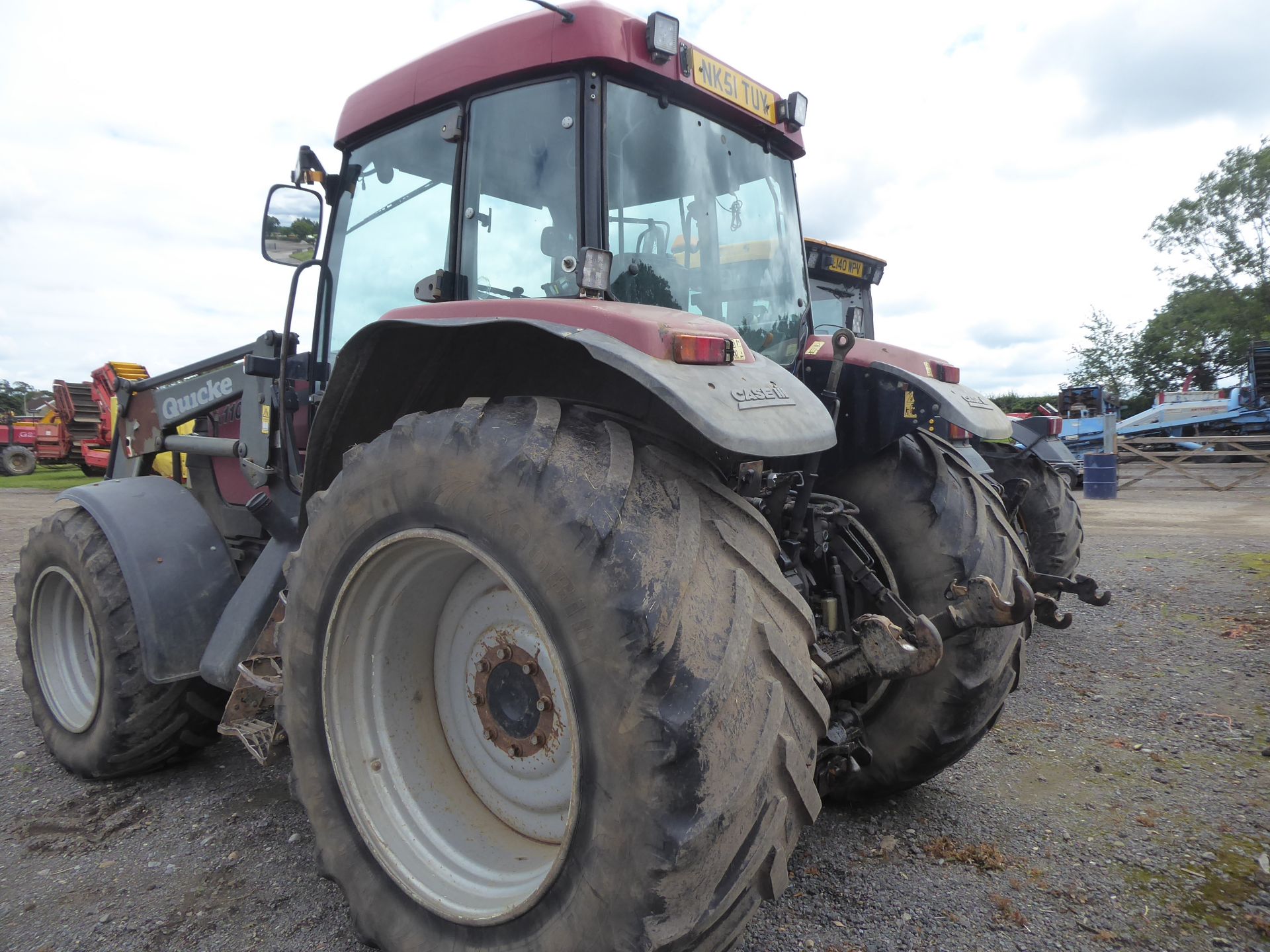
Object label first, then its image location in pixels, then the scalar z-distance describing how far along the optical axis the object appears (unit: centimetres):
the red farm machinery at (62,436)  2070
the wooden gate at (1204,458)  1488
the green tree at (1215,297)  3266
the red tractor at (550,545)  148
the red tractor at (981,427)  263
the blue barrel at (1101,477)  1384
